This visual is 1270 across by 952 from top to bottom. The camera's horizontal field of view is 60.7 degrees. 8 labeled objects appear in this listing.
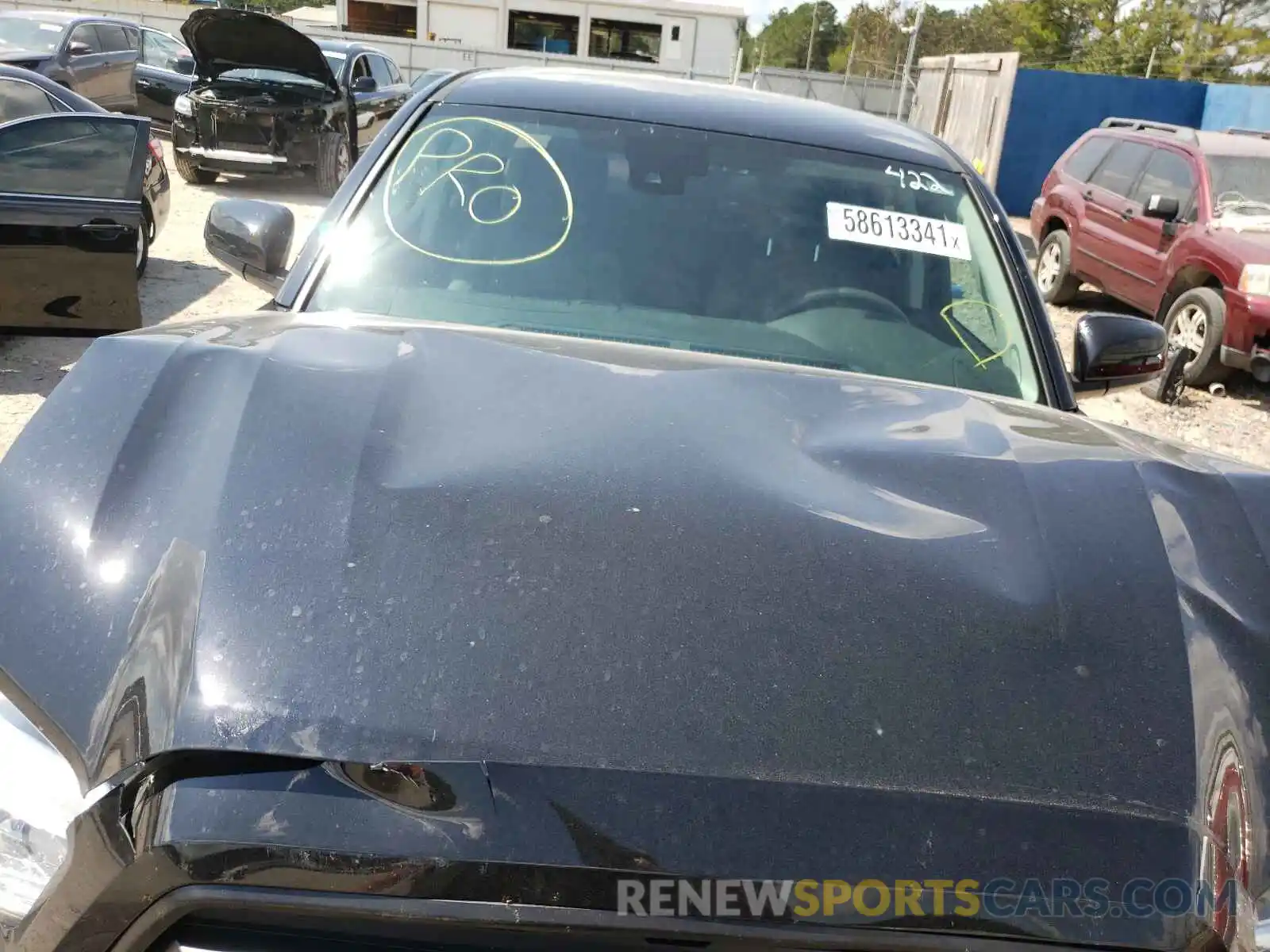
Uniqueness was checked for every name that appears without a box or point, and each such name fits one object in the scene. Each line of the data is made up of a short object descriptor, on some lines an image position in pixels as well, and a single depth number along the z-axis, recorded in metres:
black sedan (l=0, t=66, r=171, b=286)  5.21
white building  38.62
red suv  7.91
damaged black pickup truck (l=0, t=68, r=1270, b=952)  1.14
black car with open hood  11.55
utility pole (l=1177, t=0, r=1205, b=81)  39.47
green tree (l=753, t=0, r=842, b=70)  81.38
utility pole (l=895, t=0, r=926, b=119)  24.84
